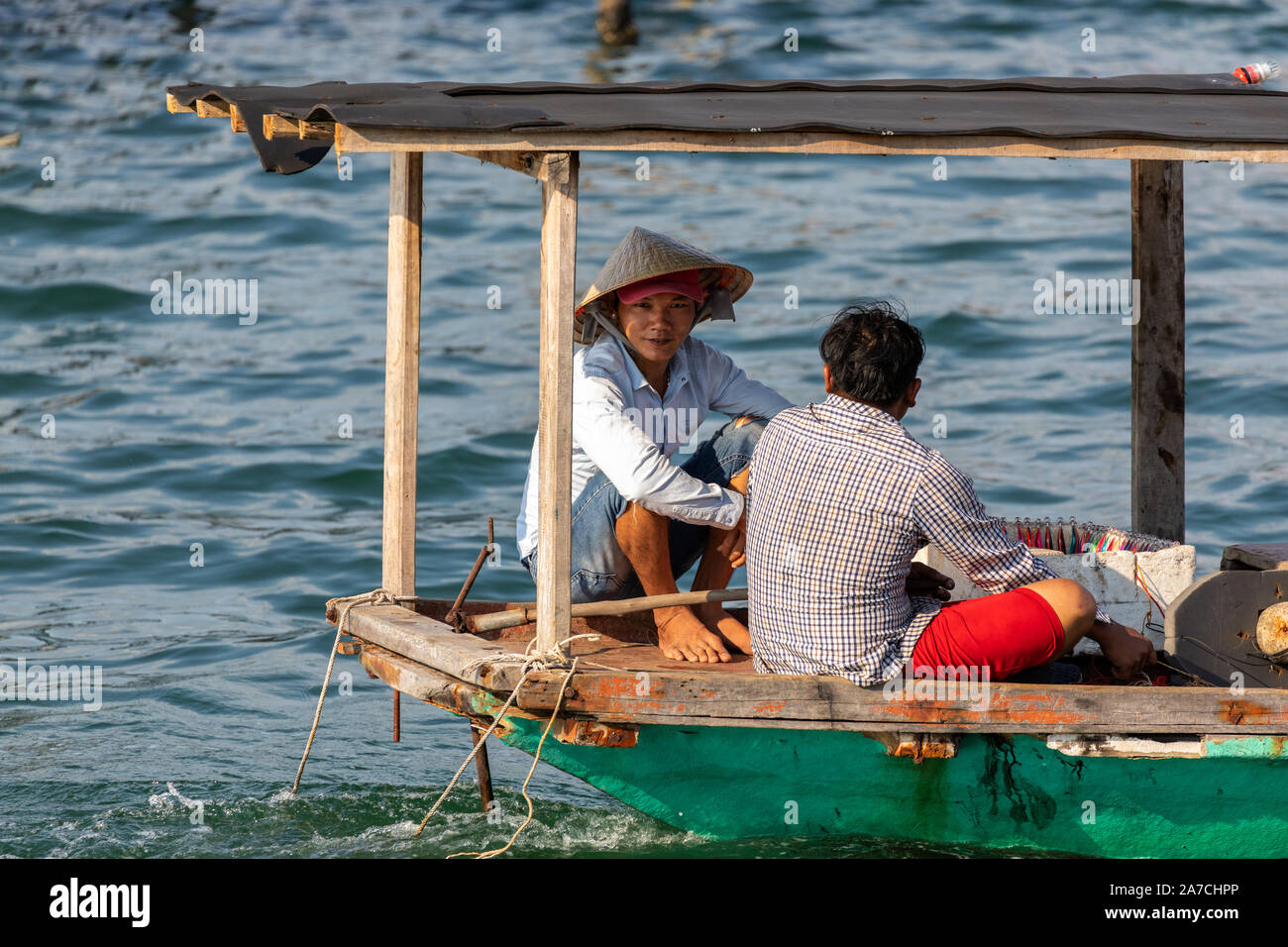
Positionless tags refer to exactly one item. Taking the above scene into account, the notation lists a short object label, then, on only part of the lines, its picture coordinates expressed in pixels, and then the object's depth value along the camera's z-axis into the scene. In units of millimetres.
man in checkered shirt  8117
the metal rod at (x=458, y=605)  10219
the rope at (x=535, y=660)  8500
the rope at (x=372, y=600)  10133
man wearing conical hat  9406
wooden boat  8062
